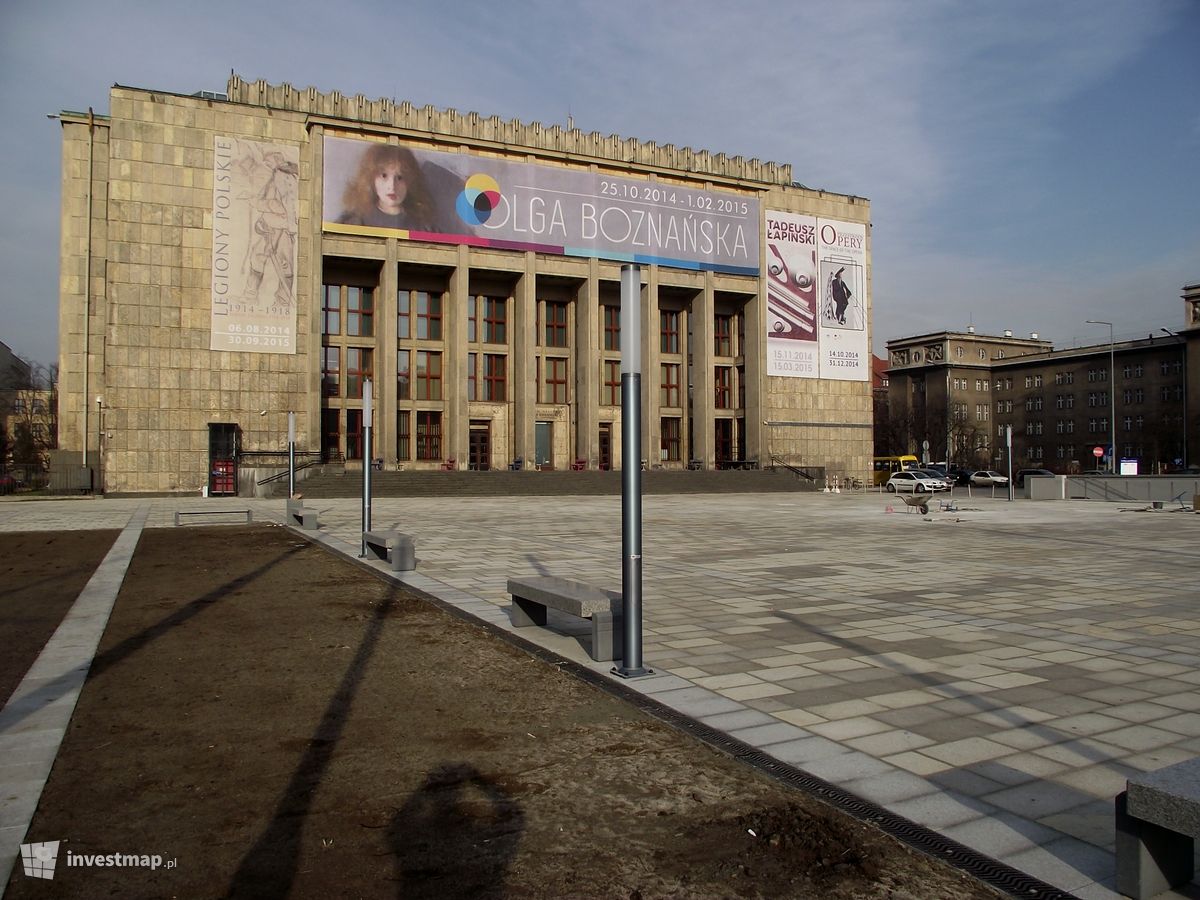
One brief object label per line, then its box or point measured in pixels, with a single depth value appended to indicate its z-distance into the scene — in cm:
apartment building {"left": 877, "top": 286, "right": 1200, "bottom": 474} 8394
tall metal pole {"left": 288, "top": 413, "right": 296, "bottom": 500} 2680
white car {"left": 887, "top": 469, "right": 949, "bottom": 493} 5047
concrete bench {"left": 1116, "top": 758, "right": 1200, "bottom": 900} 300
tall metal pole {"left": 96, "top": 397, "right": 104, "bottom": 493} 4328
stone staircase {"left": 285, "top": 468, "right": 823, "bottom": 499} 4078
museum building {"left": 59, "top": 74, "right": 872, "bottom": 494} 4388
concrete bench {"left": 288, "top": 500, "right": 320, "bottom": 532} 2058
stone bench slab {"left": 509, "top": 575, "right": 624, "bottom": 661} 724
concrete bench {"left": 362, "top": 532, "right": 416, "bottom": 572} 1295
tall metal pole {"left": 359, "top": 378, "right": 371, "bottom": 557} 1551
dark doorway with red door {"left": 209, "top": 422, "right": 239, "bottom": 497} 4338
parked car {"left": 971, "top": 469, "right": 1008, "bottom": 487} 6502
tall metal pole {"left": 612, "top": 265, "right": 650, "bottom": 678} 657
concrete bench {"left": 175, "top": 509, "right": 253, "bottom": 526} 2227
